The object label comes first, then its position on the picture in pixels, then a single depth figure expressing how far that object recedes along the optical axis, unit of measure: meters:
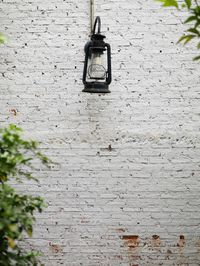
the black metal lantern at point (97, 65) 3.11
